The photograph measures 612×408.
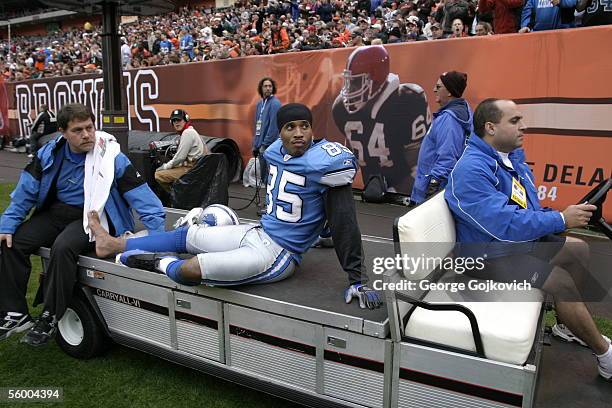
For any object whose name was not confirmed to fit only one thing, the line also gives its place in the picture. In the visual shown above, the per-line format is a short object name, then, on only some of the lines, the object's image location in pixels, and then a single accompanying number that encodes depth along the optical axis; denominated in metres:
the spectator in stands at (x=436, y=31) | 8.96
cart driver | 2.60
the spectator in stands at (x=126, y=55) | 16.38
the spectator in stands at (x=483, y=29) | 7.66
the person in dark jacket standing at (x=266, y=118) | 7.97
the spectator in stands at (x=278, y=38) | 13.55
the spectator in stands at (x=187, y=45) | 16.91
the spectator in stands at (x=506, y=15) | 7.59
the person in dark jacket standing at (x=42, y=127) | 12.89
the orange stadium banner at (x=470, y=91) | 6.02
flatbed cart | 2.21
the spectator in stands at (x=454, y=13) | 8.78
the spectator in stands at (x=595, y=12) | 6.18
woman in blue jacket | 4.19
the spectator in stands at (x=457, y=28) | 8.36
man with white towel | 3.40
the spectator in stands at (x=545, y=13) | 6.84
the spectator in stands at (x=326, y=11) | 15.92
